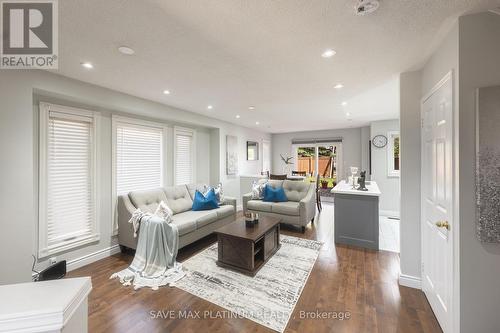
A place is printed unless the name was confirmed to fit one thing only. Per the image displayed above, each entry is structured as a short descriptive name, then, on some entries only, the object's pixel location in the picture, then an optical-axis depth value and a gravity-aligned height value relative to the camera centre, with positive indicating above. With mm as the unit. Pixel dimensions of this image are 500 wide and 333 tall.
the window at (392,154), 5320 +299
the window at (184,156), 4469 +238
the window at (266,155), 7793 +413
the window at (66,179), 2622 -159
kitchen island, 3383 -839
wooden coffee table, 2662 -1061
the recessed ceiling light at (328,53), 1986 +1072
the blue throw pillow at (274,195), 4625 -625
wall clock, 5370 +639
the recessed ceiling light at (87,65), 2215 +1078
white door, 1647 -305
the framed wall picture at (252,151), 6734 +515
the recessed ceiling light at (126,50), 1921 +1072
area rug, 2004 -1350
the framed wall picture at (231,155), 5602 +312
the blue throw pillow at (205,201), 3958 -645
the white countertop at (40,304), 587 -410
